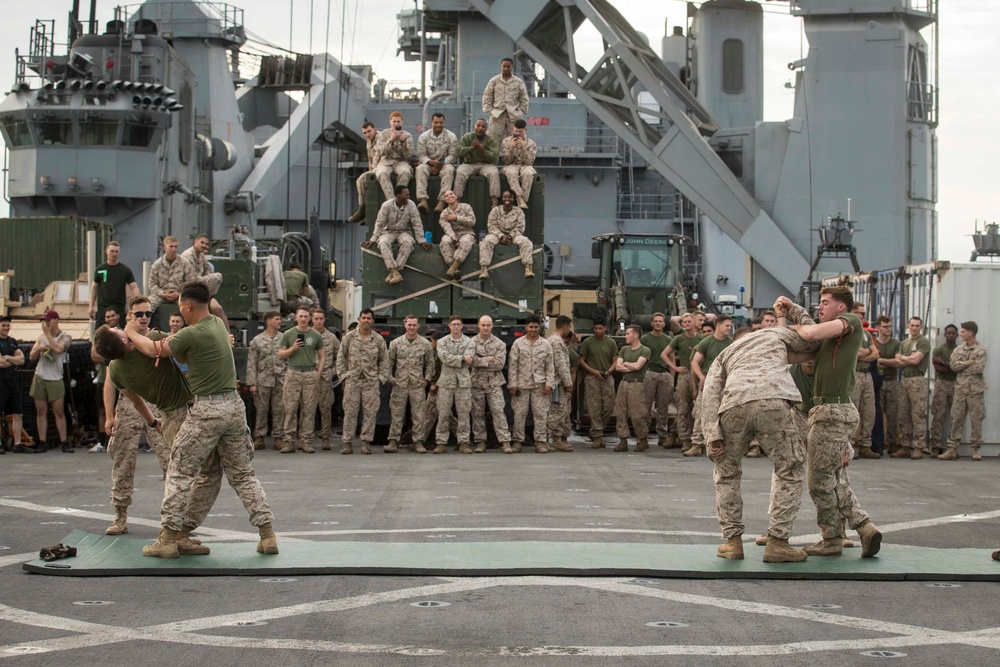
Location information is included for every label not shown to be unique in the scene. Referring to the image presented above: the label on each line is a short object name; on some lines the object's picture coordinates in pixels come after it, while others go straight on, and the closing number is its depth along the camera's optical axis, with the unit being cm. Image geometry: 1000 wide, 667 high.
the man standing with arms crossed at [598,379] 1834
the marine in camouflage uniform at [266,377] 1775
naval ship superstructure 2928
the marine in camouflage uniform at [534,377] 1750
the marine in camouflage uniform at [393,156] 1936
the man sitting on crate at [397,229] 1892
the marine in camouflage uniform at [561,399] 1770
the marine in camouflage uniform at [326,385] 1777
